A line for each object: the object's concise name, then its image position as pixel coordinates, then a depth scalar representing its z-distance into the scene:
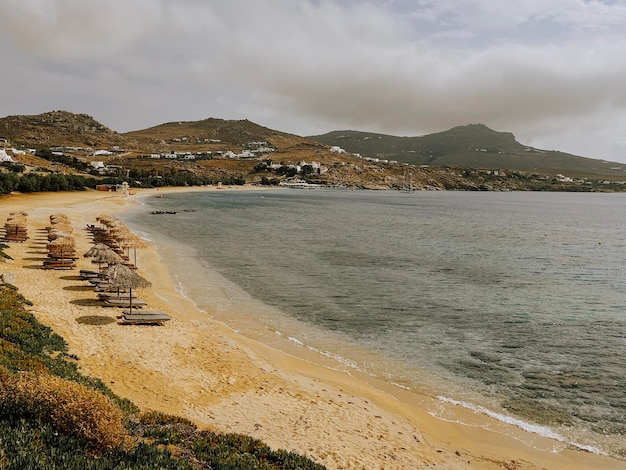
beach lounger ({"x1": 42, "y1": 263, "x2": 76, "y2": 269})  26.34
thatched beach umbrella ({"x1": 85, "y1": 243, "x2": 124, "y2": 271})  23.42
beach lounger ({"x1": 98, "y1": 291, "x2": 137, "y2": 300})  21.48
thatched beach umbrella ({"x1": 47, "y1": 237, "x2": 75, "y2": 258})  27.58
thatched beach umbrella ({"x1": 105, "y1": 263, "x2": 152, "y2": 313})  18.89
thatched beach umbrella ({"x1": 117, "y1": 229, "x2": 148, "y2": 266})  30.73
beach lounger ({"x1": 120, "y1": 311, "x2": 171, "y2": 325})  18.38
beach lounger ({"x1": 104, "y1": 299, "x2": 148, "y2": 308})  20.36
